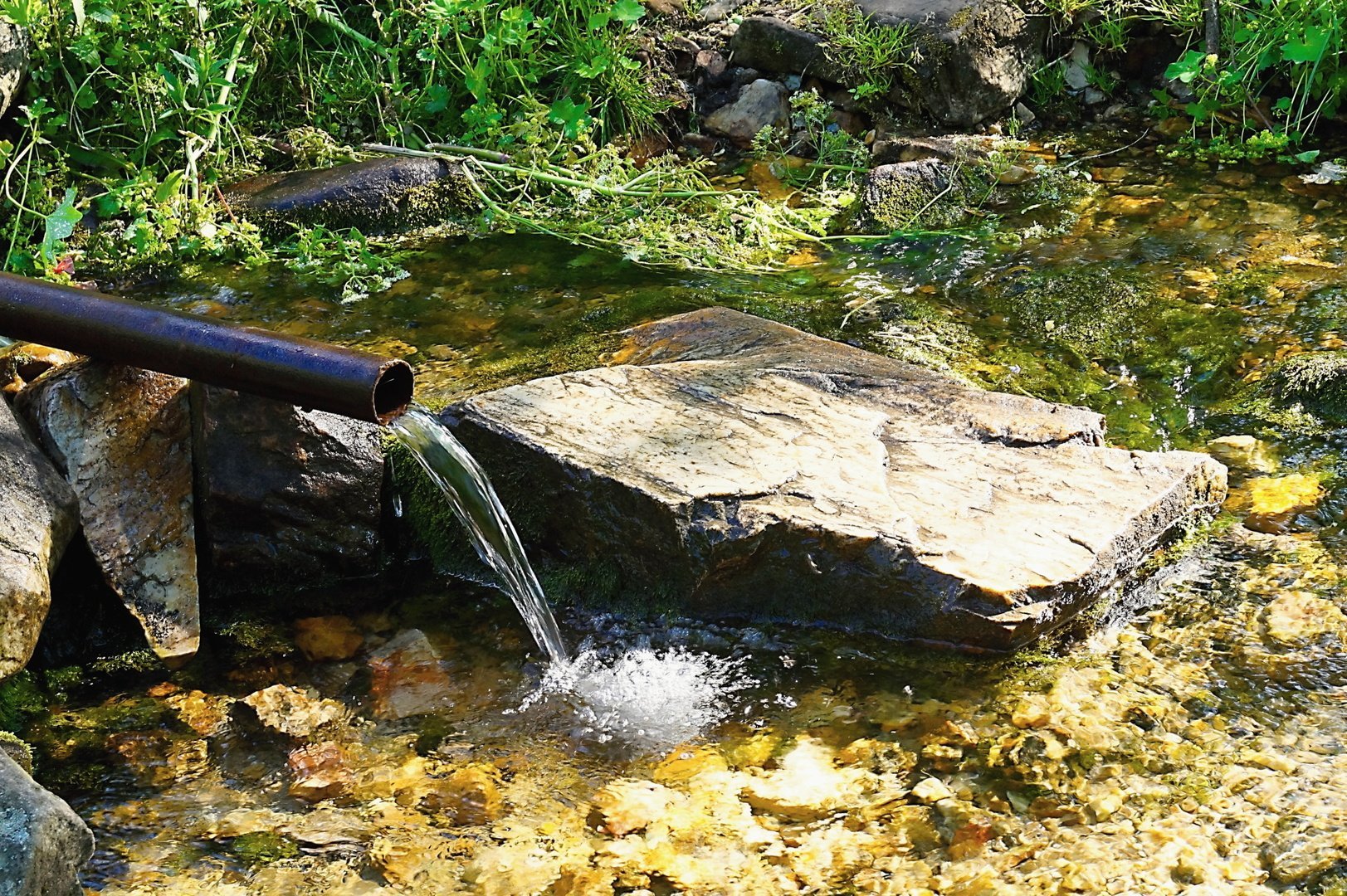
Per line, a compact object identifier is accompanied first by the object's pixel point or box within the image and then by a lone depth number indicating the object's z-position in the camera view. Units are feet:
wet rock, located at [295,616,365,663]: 10.78
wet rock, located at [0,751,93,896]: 6.48
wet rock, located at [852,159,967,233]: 18.44
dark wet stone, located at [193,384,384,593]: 11.33
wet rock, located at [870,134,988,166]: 19.42
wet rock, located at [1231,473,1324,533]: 11.39
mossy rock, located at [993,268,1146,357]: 14.97
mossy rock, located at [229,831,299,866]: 8.46
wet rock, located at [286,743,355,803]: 9.13
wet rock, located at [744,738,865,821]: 8.81
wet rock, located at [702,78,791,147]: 21.99
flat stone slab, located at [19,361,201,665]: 10.83
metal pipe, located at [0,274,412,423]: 10.05
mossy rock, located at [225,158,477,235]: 18.16
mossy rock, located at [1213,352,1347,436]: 12.91
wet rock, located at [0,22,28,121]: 16.75
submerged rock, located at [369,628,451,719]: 10.11
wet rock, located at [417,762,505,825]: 8.87
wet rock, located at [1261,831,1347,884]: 7.80
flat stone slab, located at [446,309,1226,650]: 10.16
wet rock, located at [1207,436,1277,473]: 12.28
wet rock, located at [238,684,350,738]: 9.86
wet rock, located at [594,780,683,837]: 8.75
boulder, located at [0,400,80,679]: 9.36
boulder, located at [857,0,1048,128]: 20.70
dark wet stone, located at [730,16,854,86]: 21.80
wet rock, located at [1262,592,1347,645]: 9.96
